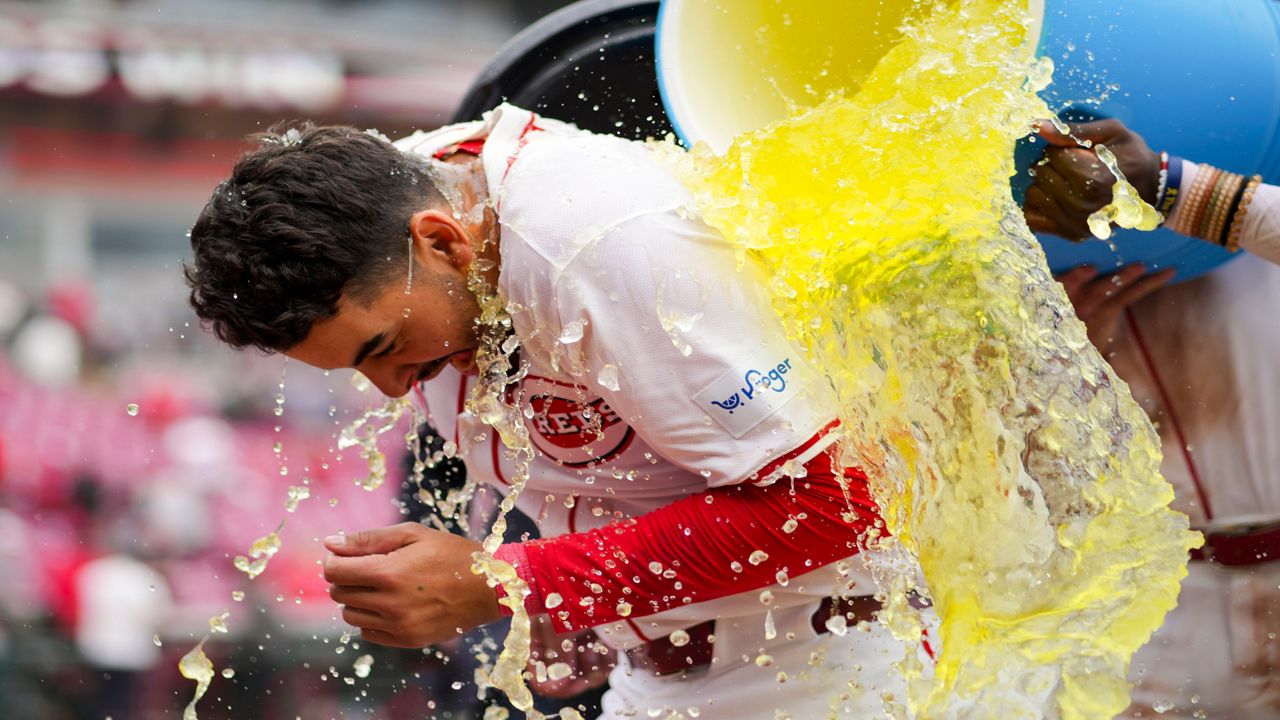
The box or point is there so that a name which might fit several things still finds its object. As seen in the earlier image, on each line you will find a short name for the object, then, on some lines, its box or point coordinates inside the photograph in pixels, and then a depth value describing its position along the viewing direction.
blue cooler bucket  4.74
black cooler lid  5.14
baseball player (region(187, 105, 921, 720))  4.64
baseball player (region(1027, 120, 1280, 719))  4.77
